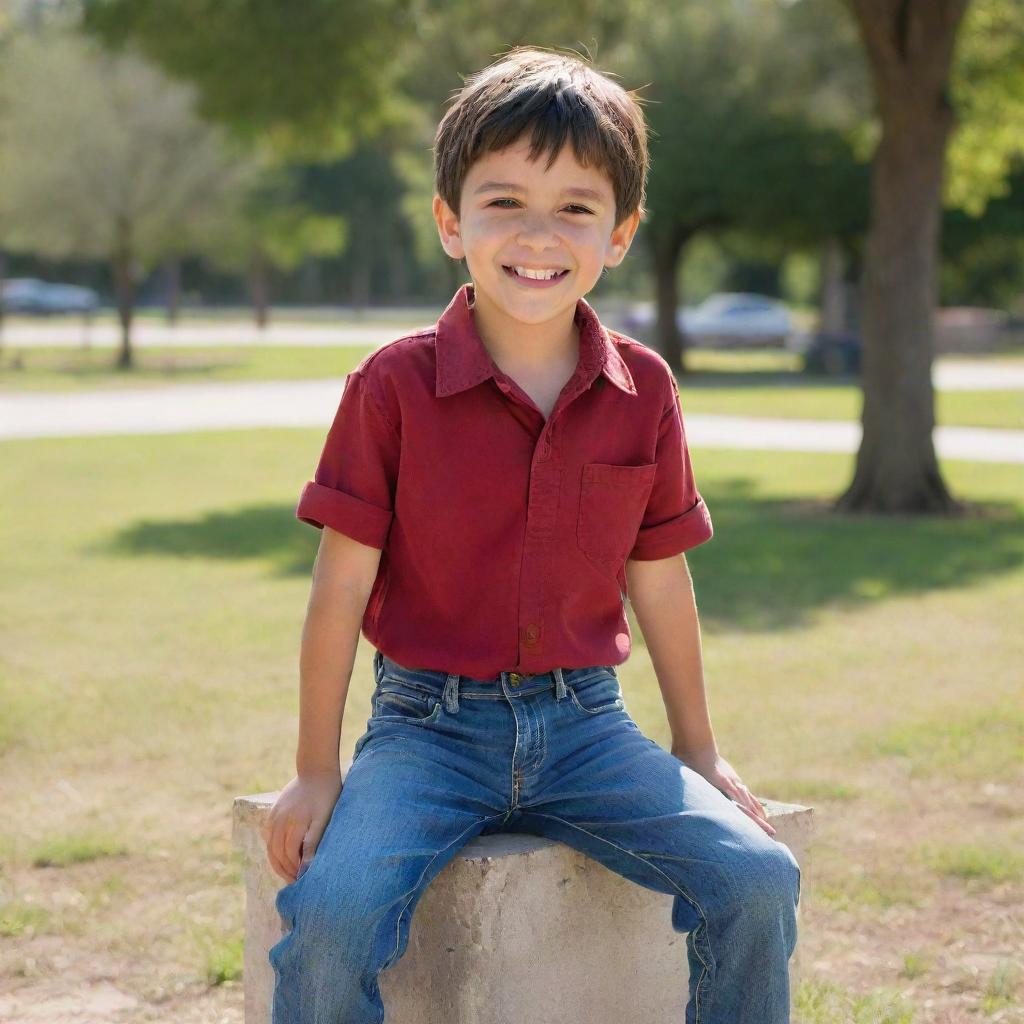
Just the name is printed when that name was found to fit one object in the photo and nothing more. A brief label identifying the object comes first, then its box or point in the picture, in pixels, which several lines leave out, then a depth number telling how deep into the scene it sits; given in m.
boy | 2.29
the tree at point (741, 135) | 25.42
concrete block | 2.33
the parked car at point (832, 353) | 27.52
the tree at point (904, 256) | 10.02
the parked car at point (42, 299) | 55.44
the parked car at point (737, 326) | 37.28
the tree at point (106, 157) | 27.81
